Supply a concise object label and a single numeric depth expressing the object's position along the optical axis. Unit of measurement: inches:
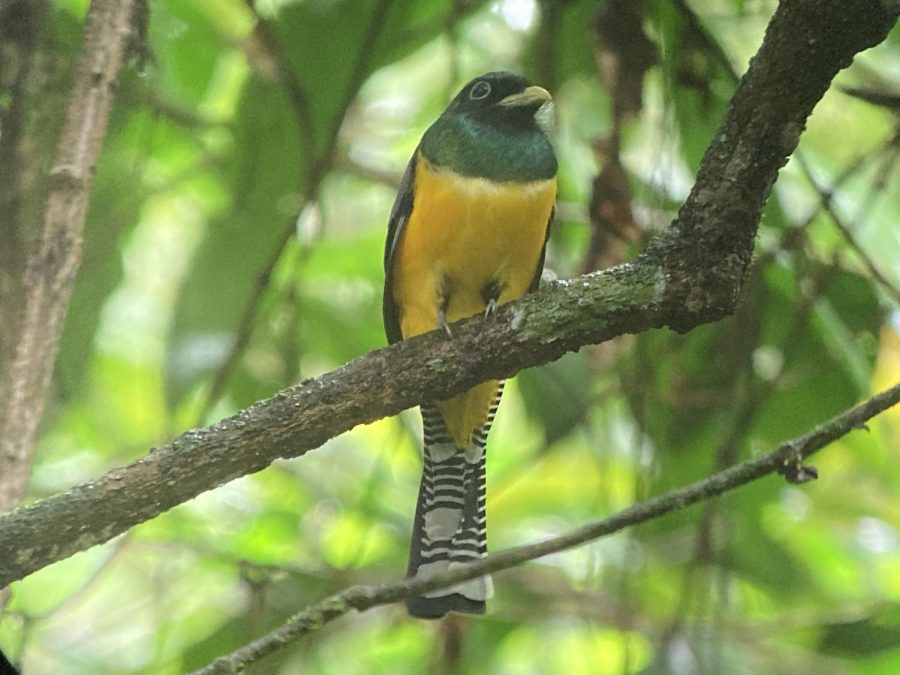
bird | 270.0
